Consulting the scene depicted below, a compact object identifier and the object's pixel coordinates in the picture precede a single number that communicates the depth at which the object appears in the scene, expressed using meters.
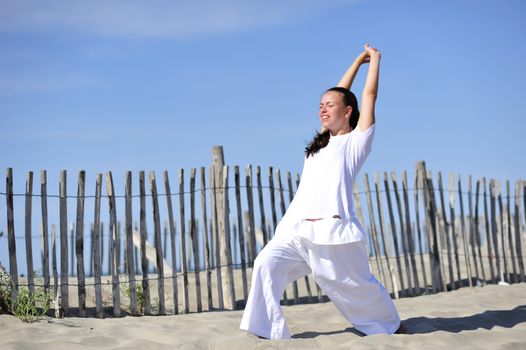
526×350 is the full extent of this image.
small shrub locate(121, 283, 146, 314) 7.01
